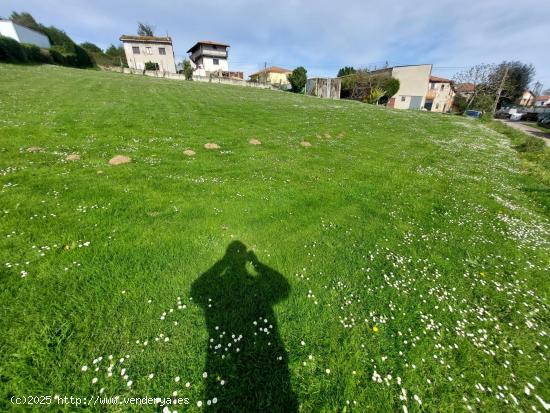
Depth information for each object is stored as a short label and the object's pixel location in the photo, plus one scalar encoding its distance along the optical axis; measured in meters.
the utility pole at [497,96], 52.84
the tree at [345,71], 70.21
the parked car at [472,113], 58.81
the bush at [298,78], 63.12
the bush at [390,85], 56.88
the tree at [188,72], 56.03
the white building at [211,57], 77.75
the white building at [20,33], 47.00
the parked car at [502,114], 64.74
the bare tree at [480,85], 62.66
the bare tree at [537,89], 99.81
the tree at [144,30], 94.69
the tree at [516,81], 70.21
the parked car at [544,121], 42.35
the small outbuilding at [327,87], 56.78
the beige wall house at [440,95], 70.62
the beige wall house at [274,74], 90.56
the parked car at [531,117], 56.04
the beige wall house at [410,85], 57.56
